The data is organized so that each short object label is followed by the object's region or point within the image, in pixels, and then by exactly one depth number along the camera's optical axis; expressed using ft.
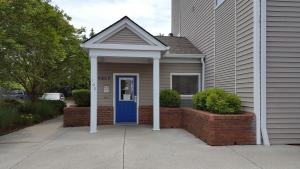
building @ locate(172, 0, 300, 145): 19.73
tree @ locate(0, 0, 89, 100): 25.91
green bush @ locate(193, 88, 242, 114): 20.98
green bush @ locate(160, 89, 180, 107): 29.37
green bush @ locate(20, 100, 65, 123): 38.09
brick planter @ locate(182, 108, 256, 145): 19.71
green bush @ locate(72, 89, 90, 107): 31.77
